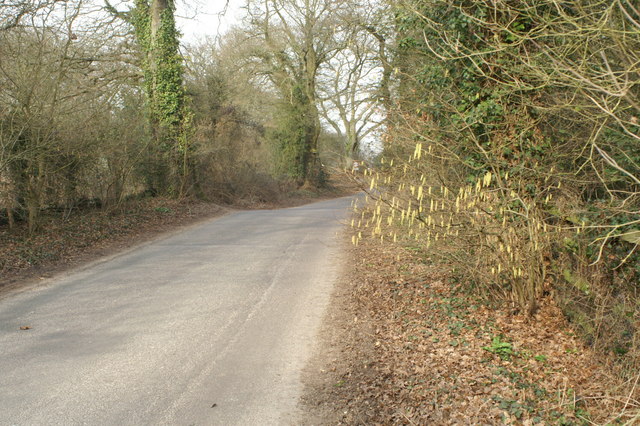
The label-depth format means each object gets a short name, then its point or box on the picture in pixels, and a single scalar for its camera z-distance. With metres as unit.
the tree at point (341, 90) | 21.06
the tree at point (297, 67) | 31.33
